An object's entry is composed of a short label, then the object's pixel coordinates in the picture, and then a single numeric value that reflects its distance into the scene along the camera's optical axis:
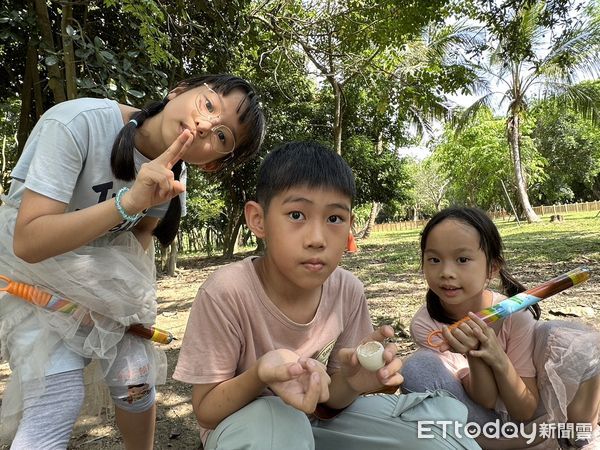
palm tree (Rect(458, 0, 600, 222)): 12.59
